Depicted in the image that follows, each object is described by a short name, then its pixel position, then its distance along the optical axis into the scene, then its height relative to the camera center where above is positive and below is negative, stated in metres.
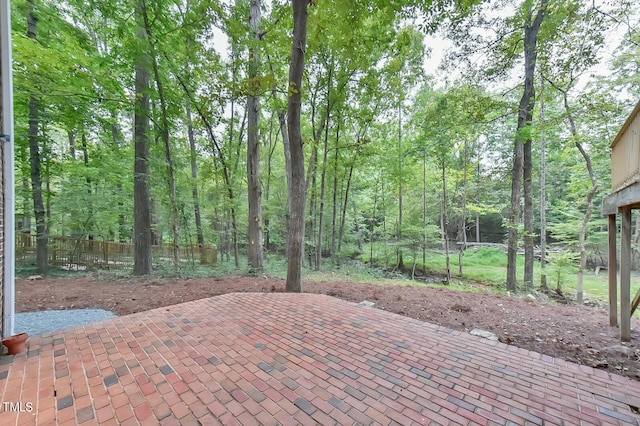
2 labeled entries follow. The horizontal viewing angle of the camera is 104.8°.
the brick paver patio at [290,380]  1.56 -1.30
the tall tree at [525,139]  6.37 +1.98
